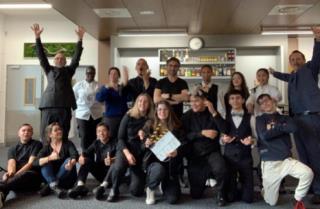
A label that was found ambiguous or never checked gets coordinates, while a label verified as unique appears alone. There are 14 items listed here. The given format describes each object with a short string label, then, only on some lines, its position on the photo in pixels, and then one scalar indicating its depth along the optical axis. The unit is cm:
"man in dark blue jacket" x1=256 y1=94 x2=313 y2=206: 319
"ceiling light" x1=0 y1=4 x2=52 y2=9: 589
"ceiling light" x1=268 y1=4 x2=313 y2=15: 549
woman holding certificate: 332
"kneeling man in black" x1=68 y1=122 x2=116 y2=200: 368
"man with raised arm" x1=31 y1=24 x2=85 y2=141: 390
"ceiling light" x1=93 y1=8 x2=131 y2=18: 577
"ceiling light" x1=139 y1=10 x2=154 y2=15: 586
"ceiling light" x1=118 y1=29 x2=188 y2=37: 727
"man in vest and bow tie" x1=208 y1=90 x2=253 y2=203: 340
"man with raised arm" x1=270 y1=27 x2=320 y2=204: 333
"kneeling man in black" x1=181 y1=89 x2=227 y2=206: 346
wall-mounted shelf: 764
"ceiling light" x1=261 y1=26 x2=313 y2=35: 706
